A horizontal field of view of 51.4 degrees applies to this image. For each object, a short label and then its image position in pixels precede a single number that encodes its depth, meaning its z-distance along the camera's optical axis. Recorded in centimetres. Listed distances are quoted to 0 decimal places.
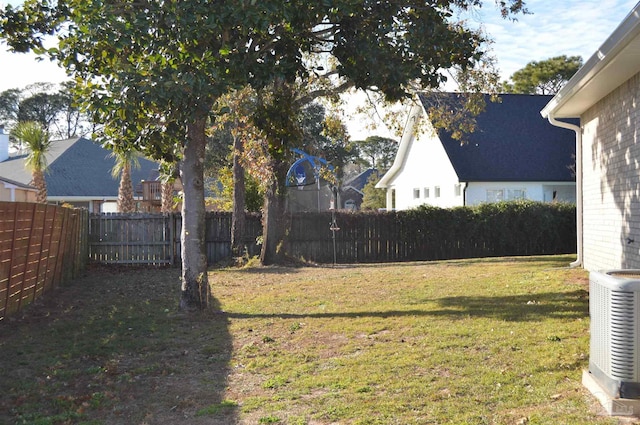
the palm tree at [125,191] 2750
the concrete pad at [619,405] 464
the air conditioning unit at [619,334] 463
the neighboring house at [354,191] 5879
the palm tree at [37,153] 2480
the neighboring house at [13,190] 2588
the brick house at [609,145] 891
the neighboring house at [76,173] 3369
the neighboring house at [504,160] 2559
